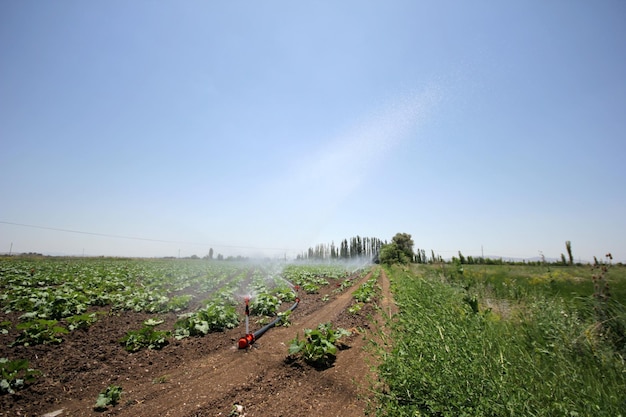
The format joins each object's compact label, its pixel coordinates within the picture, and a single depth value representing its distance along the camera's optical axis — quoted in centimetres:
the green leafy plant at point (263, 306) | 1034
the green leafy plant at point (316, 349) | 571
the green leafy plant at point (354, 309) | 1016
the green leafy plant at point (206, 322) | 778
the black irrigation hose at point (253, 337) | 656
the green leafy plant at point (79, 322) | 762
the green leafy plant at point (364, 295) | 1227
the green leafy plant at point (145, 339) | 666
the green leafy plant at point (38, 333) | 644
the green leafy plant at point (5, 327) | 680
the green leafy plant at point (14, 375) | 437
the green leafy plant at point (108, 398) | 422
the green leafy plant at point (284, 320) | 898
